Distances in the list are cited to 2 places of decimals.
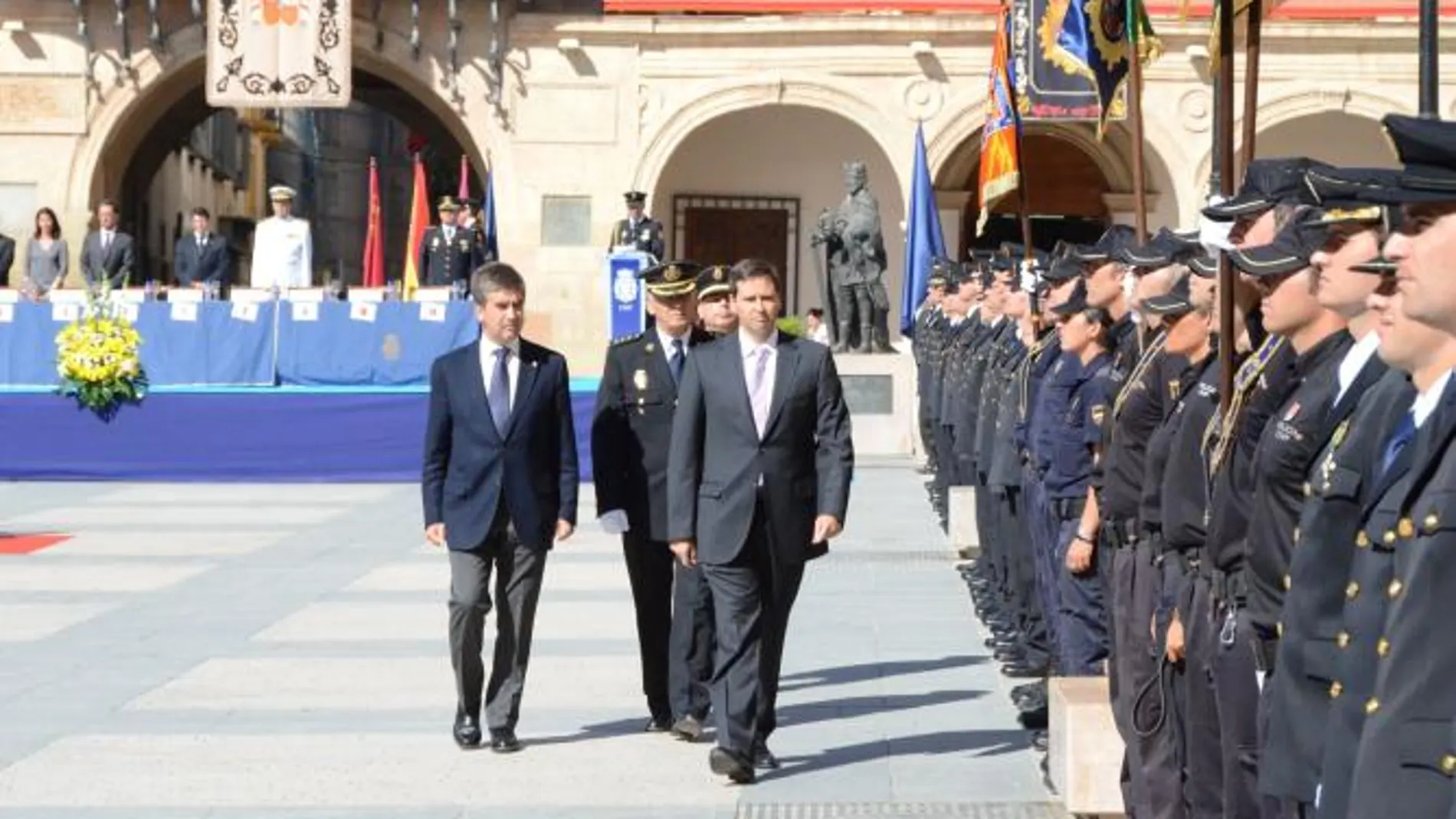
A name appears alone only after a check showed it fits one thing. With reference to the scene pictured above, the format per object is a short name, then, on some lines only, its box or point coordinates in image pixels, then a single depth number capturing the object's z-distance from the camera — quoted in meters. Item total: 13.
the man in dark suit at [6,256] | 28.98
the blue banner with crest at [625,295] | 29.56
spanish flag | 29.73
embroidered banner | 32.47
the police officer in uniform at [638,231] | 30.73
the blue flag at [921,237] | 26.77
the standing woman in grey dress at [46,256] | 27.88
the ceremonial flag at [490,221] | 31.40
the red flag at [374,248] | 33.38
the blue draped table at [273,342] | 24.00
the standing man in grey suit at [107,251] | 27.12
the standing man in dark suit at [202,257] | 27.27
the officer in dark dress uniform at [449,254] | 29.03
